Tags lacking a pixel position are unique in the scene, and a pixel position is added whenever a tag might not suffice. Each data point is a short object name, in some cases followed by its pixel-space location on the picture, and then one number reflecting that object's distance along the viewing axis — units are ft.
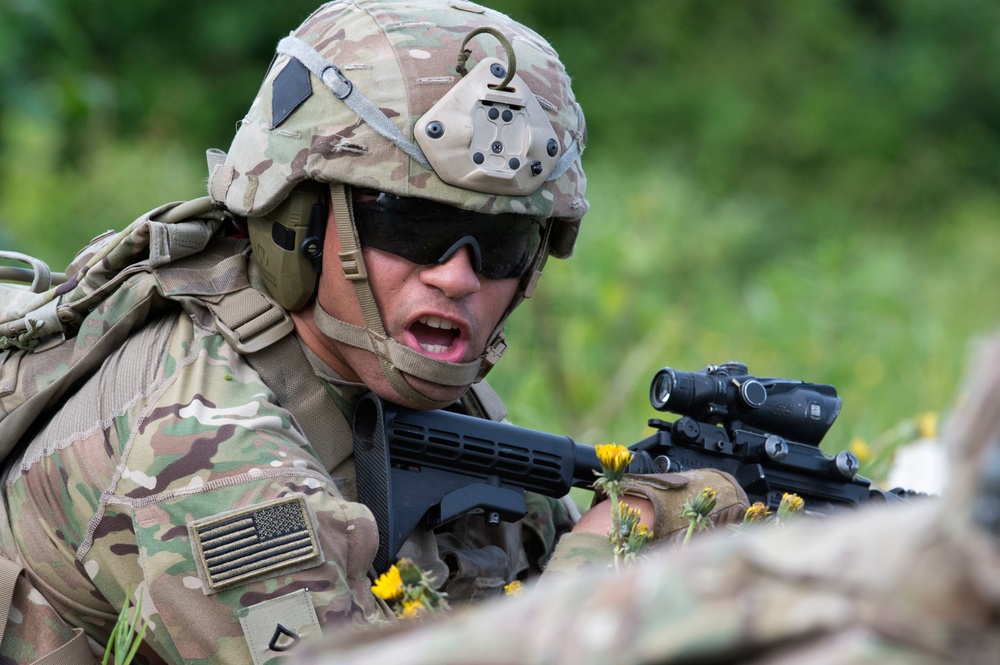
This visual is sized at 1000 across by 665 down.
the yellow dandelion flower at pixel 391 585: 13.71
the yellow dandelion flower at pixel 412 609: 13.43
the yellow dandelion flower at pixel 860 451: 28.17
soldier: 16.03
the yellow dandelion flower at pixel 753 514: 16.26
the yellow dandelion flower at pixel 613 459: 15.40
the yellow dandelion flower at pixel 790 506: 15.58
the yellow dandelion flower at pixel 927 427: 30.17
